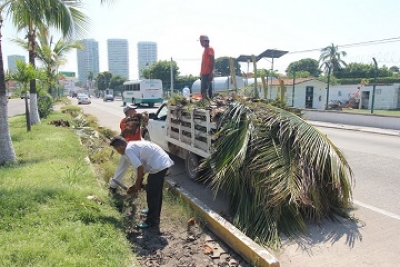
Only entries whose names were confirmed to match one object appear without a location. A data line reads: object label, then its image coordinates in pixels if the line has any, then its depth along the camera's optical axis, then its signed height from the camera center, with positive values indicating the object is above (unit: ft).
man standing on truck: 25.05 +1.64
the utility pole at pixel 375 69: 51.88 +2.90
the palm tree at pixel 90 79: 334.48 +6.22
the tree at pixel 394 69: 167.45 +9.42
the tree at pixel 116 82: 254.27 +2.44
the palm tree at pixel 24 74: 33.06 +1.07
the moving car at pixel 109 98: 180.34 -7.16
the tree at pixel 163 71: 170.09 +7.64
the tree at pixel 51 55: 54.90 +5.27
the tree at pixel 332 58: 186.09 +16.68
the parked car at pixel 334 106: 85.83 -5.13
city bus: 105.70 -1.93
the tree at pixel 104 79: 282.97 +5.20
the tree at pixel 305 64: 233.96 +16.61
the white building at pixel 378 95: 88.84 -2.29
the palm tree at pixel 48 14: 21.26 +5.17
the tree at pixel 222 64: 204.87 +14.11
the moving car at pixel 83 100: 143.95 -6.70
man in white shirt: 13.24 -3.35
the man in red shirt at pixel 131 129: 19.26 -2.61
